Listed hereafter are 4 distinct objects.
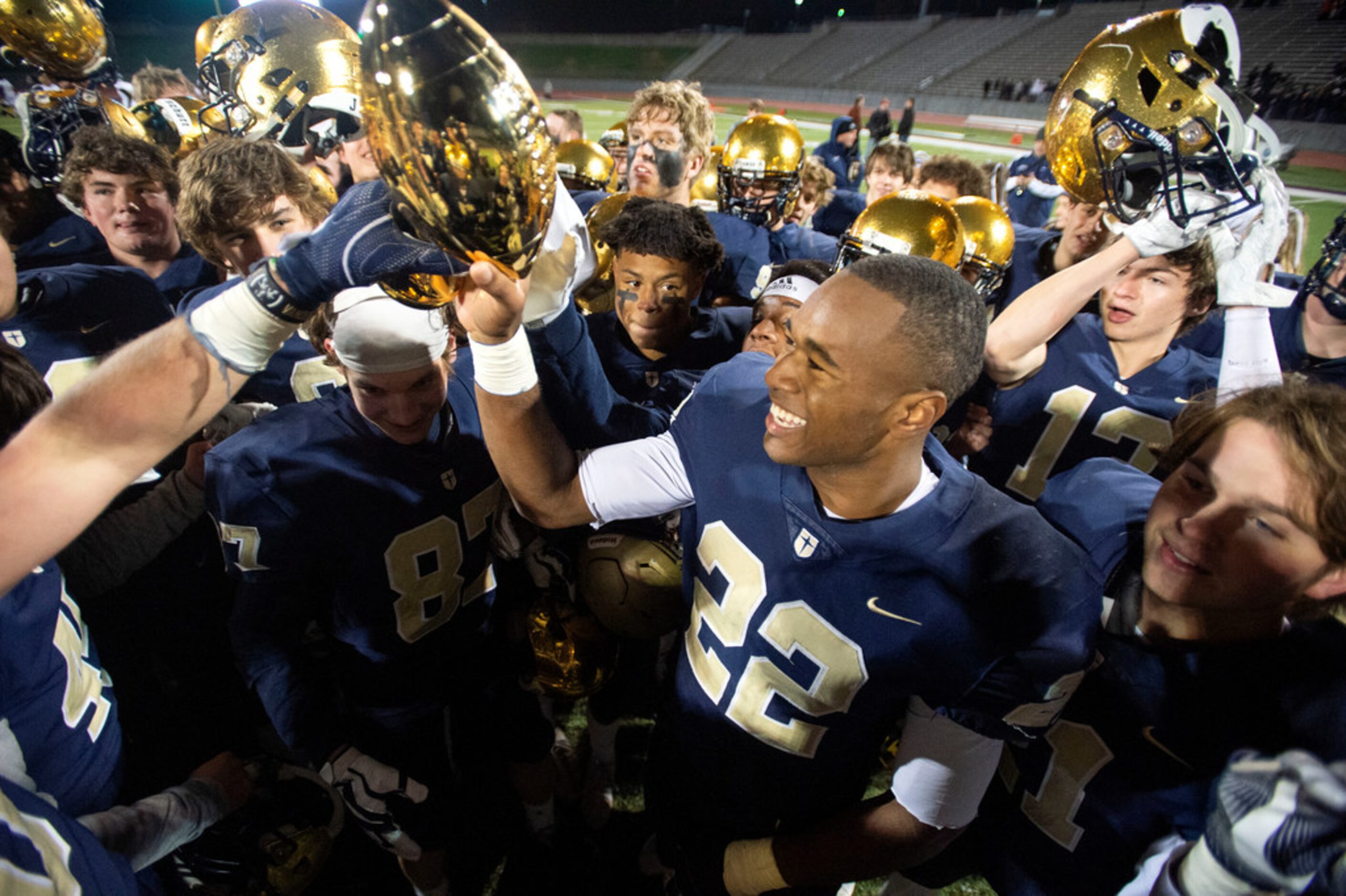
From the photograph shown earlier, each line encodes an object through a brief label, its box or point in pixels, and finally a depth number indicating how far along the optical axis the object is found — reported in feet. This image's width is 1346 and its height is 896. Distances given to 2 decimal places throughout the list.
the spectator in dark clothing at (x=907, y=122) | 49.85
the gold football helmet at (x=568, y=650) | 7.13
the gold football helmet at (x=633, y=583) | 6.52
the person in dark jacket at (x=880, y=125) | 45.50
